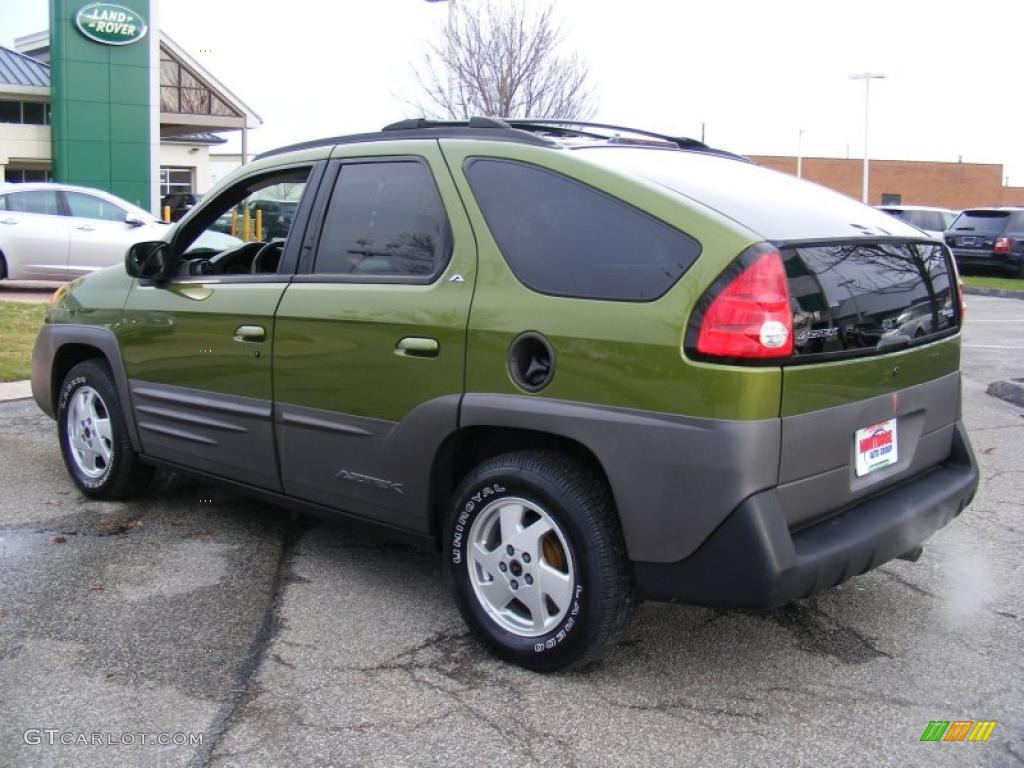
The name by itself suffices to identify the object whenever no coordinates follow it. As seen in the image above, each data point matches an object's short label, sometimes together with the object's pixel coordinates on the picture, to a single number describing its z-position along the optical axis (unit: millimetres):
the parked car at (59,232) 15188
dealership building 31453
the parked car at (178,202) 31855
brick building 62750
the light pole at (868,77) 41219
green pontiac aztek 3172
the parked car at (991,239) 23797
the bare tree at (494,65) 21406
